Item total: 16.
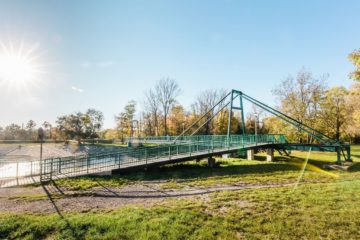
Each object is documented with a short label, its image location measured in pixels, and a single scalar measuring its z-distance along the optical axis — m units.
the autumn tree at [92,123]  70.21
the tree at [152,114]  54.59
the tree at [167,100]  53.28
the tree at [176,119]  57.62
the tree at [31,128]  87.91
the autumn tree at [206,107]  52.03
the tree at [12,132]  86.50
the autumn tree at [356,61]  12.45
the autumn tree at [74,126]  68.50
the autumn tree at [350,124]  35.16
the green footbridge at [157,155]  13.20
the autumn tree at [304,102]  27.58
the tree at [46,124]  92.46
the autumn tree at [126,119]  62.80
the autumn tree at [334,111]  28.52
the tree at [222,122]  48.66
